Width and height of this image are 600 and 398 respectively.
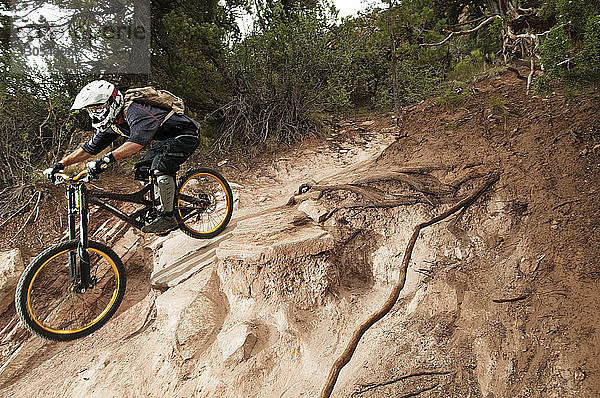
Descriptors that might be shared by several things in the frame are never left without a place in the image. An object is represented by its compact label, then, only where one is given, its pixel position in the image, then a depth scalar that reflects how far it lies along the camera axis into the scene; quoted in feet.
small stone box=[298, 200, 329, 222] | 11.68
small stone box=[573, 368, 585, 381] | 6.68
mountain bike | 9.21
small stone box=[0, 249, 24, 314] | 12.85
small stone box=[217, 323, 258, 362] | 8.95
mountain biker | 9.92
